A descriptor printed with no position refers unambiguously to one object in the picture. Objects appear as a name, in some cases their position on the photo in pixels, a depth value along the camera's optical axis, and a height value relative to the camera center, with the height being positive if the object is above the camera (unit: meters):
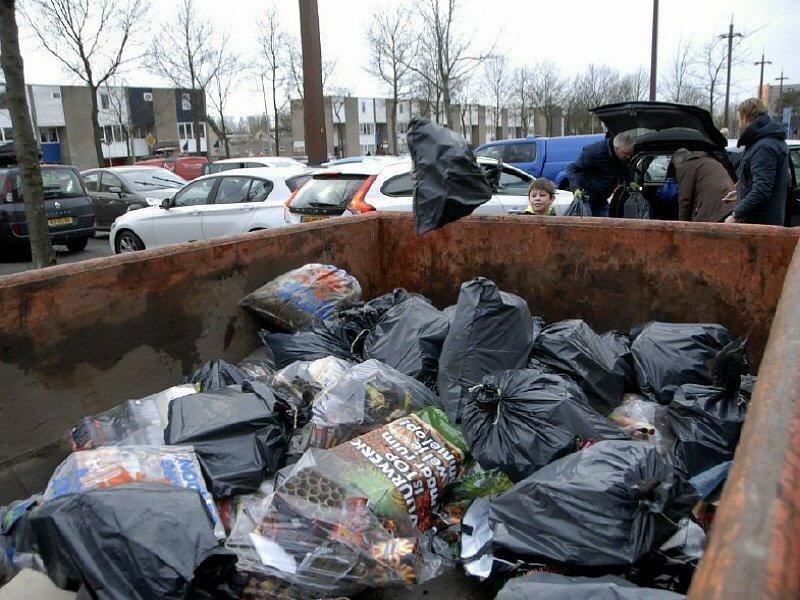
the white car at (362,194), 6.29 -0.45
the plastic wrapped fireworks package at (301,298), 3.71 -0.83
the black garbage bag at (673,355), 2.99 -0.99
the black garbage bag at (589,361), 3.03 -1.02
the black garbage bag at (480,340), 2.98 -0.90
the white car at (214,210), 7.88 -0.70
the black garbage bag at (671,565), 1.93 -1.23
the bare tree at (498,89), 38.56 +3.15
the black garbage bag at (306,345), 3.46 -1.02
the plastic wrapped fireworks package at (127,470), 2.10 -1.01
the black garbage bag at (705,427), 2.46 -1.09
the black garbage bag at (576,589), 1.65 -1.14
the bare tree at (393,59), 28.19 +3.75
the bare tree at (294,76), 32.72 +3.71
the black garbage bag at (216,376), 3.07 -1.04
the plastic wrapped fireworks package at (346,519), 1.95 -1.14
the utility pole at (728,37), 30.73 +4.49
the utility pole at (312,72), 9.25 +1.08
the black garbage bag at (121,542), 1.74 -1.04
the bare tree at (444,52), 23.30 +3.33
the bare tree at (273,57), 31.23 +4.49
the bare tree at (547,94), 39.78 +2.84
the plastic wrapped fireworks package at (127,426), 2.65 -1.09
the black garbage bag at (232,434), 2.36 -1.05
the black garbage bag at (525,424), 2.40 -1.05
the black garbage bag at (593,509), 1.91 -1.09
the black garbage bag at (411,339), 3.23 -0.97
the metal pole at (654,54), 17.91 +2.25
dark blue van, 14.14 -0.25
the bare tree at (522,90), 39.94 +3.15
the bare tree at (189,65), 28.31 +3.87
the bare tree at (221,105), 33.06 +2.40
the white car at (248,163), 15.55 -0.27
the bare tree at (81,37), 20.78 +3.92
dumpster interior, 1.93 -1.03
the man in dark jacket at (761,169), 4.60 -0.24
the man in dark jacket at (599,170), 5.77 -0.26
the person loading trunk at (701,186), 5.46 -0.41
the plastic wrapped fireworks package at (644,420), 2.68 -1.20
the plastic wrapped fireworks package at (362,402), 2.62 -1.04
